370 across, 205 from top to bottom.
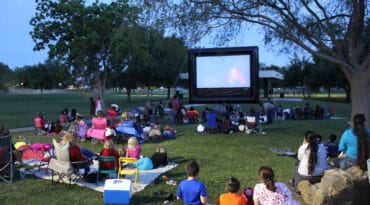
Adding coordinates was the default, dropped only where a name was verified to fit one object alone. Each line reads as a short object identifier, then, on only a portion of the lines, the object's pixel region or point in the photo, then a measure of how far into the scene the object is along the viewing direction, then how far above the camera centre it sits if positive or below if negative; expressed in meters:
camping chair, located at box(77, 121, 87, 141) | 16.22 -1.51
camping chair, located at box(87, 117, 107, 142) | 15.33 -1.37
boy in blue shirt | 5.63 -1.32
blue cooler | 7.21 -1.71
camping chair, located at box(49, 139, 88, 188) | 8.62 -1.48
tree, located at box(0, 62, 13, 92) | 89.45 +3.06
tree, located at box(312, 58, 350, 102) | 49.94 +1.21
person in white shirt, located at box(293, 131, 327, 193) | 7.38 -1.28
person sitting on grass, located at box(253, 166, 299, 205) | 5.20 -1.26
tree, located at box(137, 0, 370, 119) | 13.31 +2.03
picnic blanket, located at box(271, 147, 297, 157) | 12.07 -1.82
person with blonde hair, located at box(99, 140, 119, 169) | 8.80 -1.33
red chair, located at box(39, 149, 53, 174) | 10.20 -1.67
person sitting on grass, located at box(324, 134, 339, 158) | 11.75 -1.67
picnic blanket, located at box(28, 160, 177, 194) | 8.70 -1.94
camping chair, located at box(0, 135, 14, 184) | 9.19 -1.39
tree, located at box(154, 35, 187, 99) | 49.31 +2.26
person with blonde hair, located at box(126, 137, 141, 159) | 10.25 -1.44
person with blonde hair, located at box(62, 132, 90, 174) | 8.77 -1.31
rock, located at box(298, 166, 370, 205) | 6.41 -1.53
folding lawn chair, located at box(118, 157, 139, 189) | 8.43 -1.60
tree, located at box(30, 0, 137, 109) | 27.77 +3.94
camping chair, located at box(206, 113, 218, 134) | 18.41 -1.52
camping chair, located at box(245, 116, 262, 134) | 17.91 -1.53
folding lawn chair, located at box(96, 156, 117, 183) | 8.73 -1.45
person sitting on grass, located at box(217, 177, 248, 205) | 5.23 -1.32
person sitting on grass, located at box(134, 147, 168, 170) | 10.42 -1.76
